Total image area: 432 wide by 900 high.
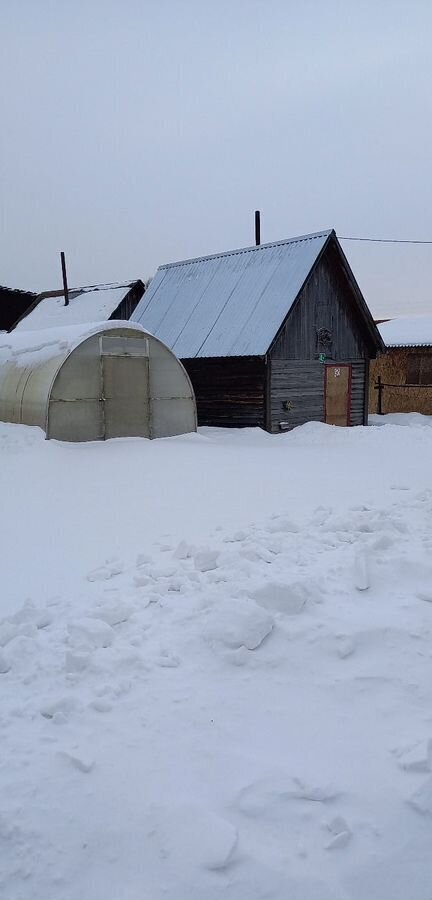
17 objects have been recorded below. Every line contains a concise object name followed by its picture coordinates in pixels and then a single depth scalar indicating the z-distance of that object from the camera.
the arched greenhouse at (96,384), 11.40
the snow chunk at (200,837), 2.24
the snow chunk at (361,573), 4.35
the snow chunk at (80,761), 2.65
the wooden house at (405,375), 23.58
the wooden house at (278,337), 15.81
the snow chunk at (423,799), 2.45
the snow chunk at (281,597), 4.00
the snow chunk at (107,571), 4.75
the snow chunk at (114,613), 3.94
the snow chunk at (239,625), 3.62
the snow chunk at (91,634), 3.62
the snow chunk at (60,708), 3.00
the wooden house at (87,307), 28.58
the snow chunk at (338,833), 2.29
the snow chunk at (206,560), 4.81
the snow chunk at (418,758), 2.63
